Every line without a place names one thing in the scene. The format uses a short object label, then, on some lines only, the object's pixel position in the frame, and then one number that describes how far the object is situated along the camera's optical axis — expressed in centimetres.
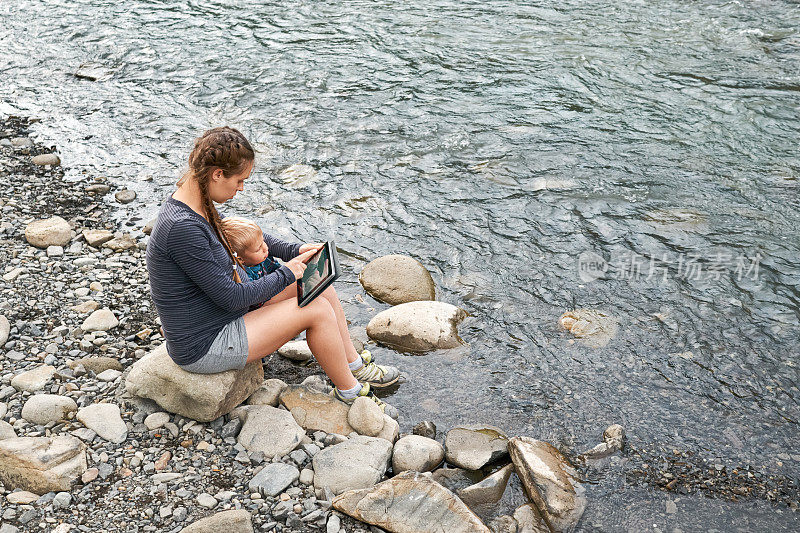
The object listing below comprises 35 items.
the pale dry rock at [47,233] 659
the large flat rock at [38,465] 389
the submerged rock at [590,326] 573
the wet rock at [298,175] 818
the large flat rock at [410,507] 390
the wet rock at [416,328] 565
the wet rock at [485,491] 430
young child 449
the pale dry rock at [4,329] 514
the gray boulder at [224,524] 367
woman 400
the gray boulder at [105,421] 434
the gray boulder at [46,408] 441
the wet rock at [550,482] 416
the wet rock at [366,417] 462
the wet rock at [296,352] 534
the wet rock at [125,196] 780
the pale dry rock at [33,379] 470
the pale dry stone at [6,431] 421
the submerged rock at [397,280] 622
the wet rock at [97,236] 680
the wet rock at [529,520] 411
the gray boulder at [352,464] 416
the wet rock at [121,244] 677
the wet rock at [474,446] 455
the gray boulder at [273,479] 408
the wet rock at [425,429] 481
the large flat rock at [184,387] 438
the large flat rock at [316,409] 466
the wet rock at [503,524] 411
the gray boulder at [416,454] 444
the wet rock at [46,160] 848
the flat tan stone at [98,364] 495
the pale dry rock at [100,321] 543
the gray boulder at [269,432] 438
